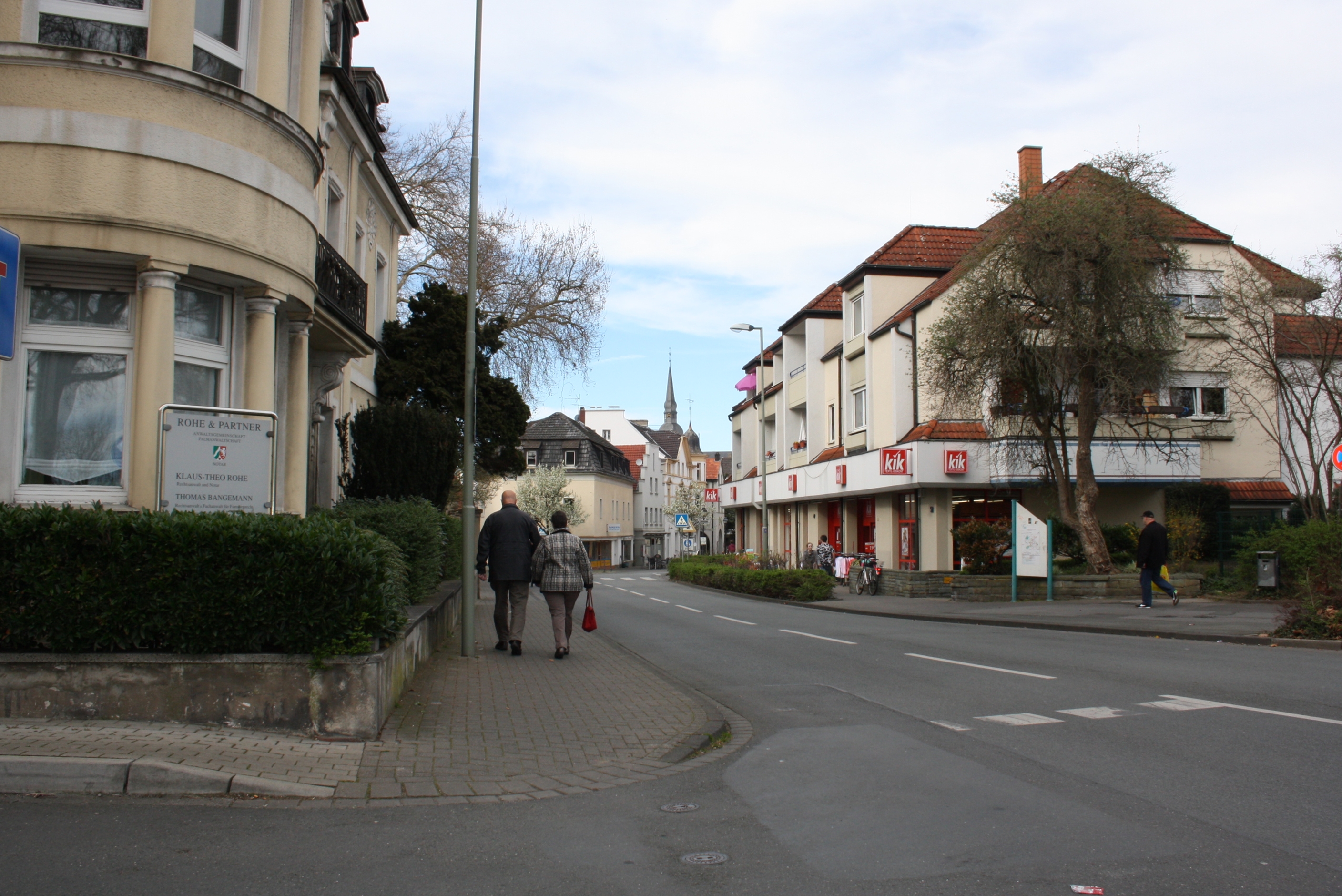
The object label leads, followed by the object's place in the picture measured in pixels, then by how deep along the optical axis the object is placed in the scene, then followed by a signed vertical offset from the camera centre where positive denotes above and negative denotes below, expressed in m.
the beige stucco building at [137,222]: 8.32 +2.63
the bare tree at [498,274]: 32.34 +8.26
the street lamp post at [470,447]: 11.71 +0.97
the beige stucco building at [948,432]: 27.52 +2.81
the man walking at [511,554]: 11.81 -0.29
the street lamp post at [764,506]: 35.76 +0.90
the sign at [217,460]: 7.76 +0.53
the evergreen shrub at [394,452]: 15.52 +1.18
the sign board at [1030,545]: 23.94 -0.34
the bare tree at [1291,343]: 22.08 +4.34
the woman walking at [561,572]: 11.77 -0.49
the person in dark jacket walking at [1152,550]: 19.81 -0.38
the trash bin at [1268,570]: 19.97 -0.75
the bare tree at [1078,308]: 21.97 +4.89
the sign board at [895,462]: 28.20 +1.88
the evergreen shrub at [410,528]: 11.38 +0.01
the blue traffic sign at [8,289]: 5.21 +1.23
